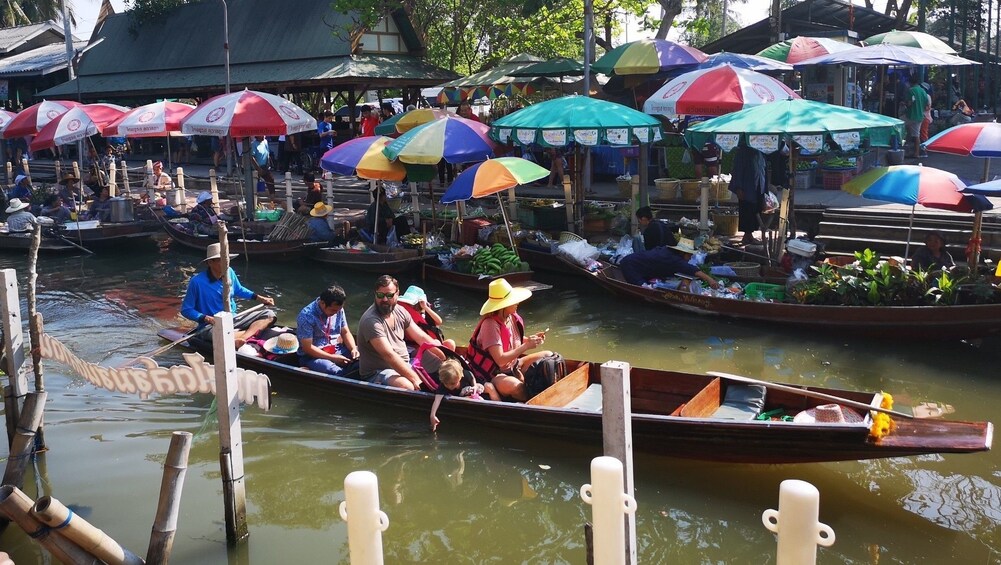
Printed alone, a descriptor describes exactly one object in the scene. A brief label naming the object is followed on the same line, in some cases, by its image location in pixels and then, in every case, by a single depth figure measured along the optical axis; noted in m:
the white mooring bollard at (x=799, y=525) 3.48
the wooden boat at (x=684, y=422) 6.11
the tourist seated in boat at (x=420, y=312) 9.01
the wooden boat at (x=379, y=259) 14.43
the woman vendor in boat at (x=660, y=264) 12.20
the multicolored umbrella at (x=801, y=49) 16.27
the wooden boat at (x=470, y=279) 12.91
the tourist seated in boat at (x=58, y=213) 18.79
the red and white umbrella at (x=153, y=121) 17.20
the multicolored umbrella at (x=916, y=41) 16.50
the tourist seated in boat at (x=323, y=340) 8.67
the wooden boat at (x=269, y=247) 15.91
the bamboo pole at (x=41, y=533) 5.29
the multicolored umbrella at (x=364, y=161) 13.66
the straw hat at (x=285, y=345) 9.08
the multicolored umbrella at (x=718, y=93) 12.95
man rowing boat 9.31
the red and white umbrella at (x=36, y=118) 18.59
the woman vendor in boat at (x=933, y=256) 10.84
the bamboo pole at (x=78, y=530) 5.18
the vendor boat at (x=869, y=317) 9.88
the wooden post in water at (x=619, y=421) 4.46
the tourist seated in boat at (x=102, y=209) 18.52
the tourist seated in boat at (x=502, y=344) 7.65
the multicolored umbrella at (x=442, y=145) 13.18
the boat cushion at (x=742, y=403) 7.20
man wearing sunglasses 7.91
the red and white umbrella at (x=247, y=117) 15.18
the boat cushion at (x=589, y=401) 7.68
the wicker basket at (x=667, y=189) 16.28
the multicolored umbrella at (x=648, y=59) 15.70
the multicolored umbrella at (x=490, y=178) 12.22
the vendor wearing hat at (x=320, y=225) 16.02
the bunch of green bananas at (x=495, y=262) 13.10
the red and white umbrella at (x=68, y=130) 17.23
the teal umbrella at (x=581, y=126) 12.77
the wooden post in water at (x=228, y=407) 5.93
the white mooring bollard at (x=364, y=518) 4.00
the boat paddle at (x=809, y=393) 6.18
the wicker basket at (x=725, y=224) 14.31
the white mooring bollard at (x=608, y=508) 3.90
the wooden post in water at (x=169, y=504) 5.47
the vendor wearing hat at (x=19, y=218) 17.77
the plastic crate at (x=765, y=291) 11.43
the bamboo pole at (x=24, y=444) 6.46
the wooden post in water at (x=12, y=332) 7.29
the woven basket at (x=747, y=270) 12.14
